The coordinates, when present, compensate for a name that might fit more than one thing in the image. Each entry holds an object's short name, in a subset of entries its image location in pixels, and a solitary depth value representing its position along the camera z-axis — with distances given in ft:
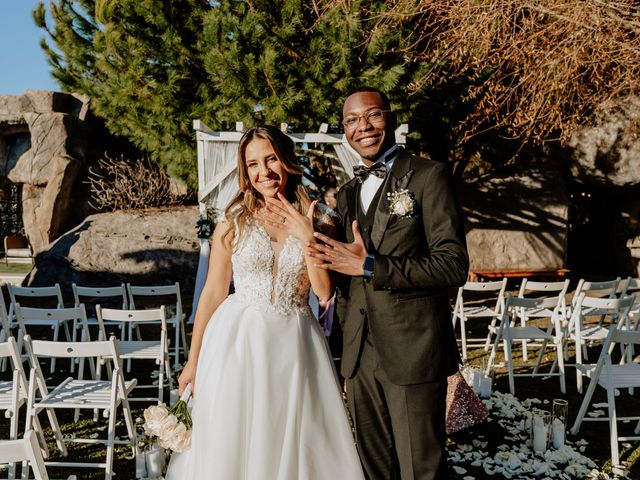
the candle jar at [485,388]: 16.29
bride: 7.30
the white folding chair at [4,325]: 17.31
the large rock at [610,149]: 37.68
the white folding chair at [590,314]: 16.31
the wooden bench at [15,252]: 55.26
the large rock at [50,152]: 46.96
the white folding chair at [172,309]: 19.29
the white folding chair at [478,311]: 20.30
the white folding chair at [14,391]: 11.30
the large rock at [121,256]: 34.78
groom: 6.70
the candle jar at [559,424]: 12.99
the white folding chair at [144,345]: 15.40
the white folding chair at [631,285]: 20.89
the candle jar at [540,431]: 12.85
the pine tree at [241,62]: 25.67
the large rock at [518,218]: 41.81
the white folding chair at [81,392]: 11.40
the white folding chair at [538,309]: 19.71
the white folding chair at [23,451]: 6.04
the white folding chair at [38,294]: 19.07
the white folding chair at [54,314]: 14.97
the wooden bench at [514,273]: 37.45
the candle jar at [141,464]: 11.30
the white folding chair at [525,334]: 17.08
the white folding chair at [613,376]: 12.11
